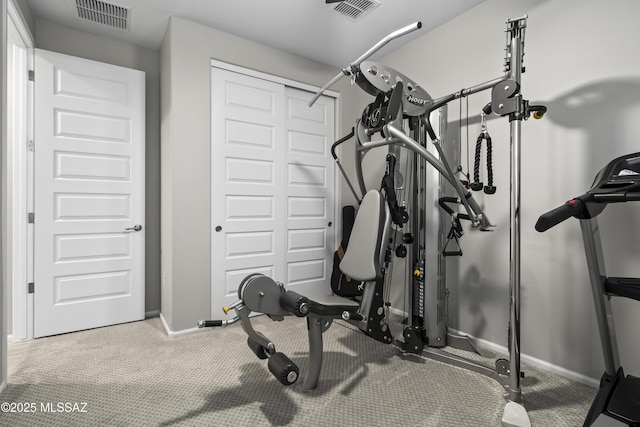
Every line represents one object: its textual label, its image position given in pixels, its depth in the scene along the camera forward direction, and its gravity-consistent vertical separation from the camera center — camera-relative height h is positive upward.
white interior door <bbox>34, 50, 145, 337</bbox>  2.59 +0.16
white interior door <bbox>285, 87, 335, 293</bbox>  3.35 +0.26
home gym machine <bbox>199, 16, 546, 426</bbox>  1.61 -0.18
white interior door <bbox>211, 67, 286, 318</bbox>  2.89 +0.32
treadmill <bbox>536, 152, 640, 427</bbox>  1.30 -0.30
